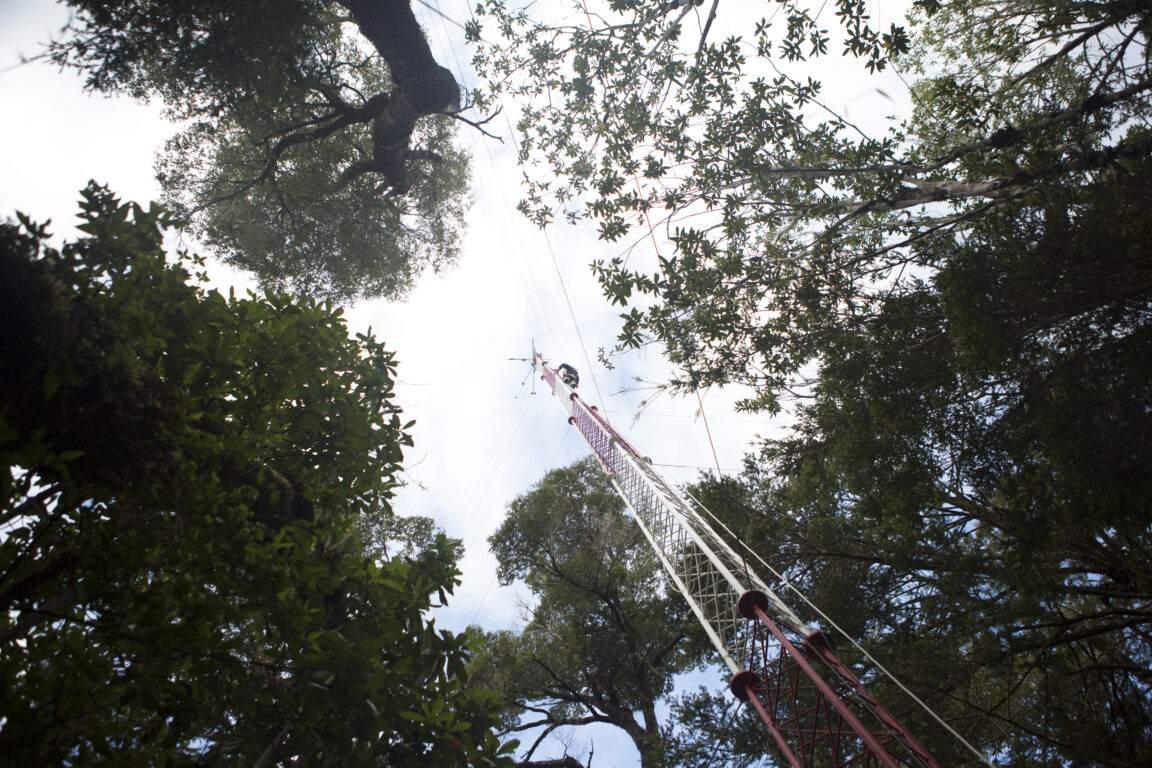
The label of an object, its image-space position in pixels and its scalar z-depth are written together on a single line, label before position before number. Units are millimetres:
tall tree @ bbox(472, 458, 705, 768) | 12844
